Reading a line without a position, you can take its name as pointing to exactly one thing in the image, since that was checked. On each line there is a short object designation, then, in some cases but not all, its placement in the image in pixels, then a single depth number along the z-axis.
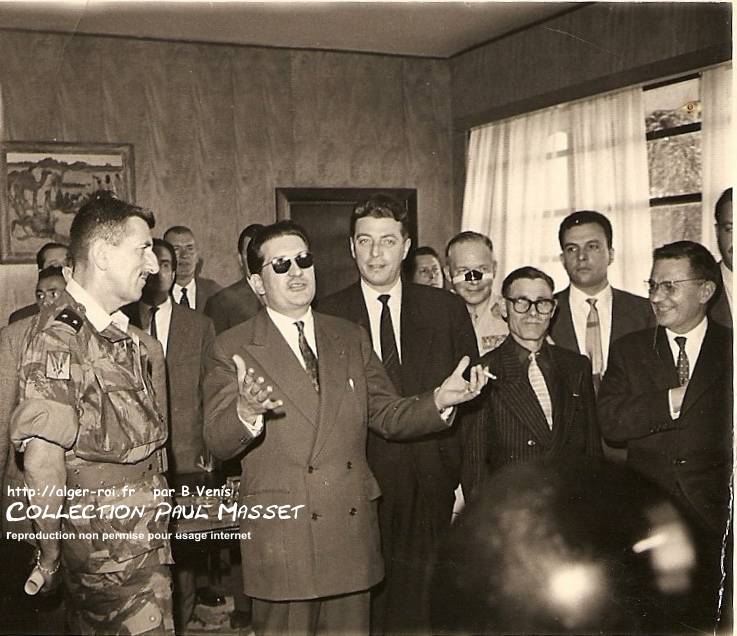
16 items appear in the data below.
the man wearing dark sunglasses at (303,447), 2.01
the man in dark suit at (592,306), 2.99
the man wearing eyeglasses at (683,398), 2.25
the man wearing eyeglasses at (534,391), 2.44
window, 3.39
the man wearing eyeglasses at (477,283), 2.84
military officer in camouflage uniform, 1.82
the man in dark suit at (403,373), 2.44
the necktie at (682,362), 2.48
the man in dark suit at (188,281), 3.30
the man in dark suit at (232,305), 3.10
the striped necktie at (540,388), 2.46
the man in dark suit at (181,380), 2.64
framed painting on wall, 2.92
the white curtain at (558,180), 3.80
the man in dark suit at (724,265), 2.44
